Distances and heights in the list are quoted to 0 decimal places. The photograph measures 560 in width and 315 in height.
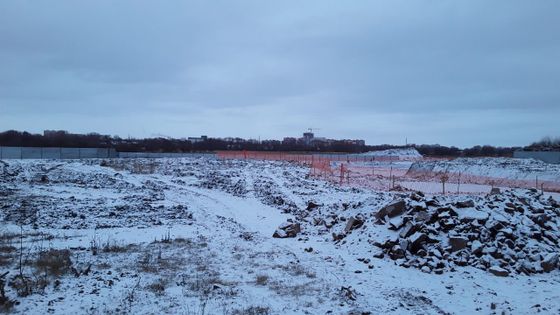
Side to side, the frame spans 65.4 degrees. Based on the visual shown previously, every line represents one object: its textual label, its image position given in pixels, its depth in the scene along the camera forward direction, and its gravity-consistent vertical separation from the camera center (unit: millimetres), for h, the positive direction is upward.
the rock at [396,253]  10648 -2455
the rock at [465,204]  12453 -1414
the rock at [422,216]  11781 -1709
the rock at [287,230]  13672 -2548
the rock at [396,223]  11969 -1948
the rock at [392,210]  12680 -1662
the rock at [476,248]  10367 -2221
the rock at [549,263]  9875 -2415
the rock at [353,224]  13180 -2198
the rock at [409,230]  11336 -1993
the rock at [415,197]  13469 -1363
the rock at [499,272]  9469 -2532
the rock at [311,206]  18377 -2330
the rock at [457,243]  10531 -2142
